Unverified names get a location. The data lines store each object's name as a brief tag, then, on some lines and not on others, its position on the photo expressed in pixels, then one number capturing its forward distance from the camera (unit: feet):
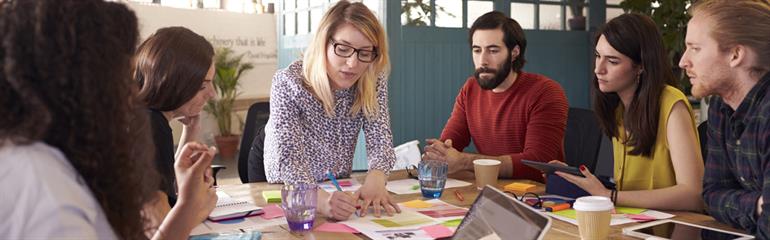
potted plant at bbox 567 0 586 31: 17.69
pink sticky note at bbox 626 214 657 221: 6.17
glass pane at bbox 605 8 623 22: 18.30
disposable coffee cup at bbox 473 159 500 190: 7.72
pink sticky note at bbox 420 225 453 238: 5.68
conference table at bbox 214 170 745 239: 5.74
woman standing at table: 7.89
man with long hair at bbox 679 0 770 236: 5.85
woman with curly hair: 2.54
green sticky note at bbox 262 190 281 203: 7.15
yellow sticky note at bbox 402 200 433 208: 6.89
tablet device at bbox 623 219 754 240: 5.51
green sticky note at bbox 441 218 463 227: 6.04
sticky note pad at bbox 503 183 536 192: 7.56
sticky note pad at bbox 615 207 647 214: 6.48
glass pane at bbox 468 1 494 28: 16.06
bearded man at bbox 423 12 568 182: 9.97
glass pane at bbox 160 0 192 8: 26.10
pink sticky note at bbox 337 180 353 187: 8.01
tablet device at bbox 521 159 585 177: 6.89
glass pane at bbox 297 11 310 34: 18.51
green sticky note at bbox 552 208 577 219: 6.27
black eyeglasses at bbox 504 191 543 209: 6.69
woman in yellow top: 6.91
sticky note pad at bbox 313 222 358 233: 5.95
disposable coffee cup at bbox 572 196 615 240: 5.37
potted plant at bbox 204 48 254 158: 24.34
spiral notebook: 6.39
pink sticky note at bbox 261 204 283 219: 6.51
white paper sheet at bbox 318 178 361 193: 7.72
